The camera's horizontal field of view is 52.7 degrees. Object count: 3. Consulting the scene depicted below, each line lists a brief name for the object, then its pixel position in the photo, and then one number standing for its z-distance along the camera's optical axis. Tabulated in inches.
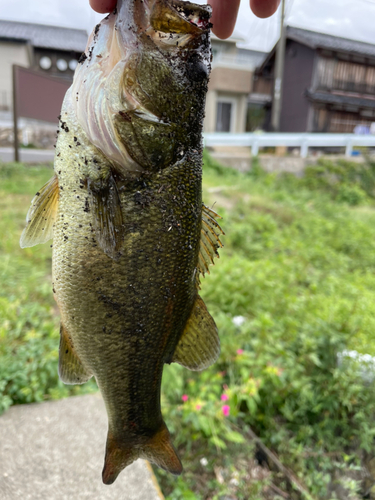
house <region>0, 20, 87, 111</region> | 777.6
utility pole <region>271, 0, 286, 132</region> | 703.1
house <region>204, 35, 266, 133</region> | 794.8
